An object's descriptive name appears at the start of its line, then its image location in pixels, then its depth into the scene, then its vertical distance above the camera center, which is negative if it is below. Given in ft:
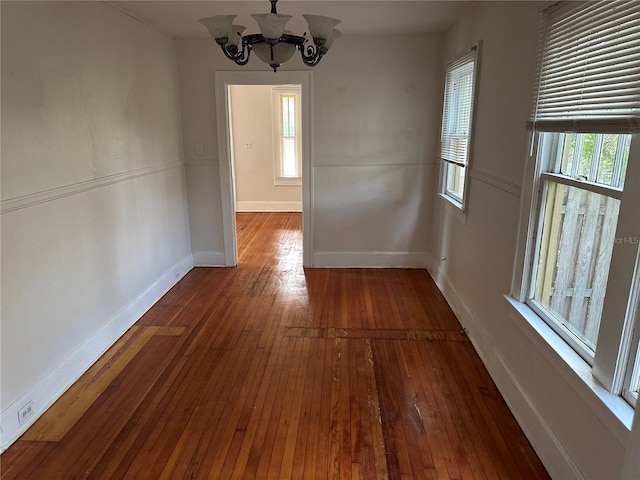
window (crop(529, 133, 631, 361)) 5.50 -1.38
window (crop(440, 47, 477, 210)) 11.07 +0.21
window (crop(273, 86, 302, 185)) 24.23 -0.19
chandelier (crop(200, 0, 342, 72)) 6.66 +1.53
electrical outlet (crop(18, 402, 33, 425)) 7.13 -4.62
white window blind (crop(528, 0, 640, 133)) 4.76 +0.80
